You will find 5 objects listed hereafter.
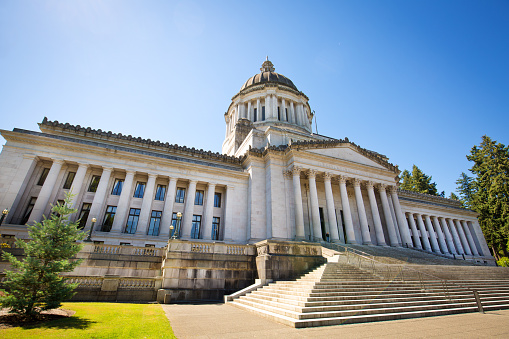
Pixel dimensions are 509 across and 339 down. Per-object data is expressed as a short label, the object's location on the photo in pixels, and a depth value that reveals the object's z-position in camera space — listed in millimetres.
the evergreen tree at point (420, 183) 61000
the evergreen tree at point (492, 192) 42625
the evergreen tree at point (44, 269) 8305
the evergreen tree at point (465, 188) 60562
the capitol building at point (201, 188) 23984
